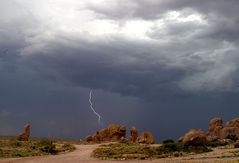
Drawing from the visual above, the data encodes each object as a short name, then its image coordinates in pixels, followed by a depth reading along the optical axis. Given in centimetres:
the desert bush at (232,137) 6125
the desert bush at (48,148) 4891
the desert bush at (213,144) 5345
